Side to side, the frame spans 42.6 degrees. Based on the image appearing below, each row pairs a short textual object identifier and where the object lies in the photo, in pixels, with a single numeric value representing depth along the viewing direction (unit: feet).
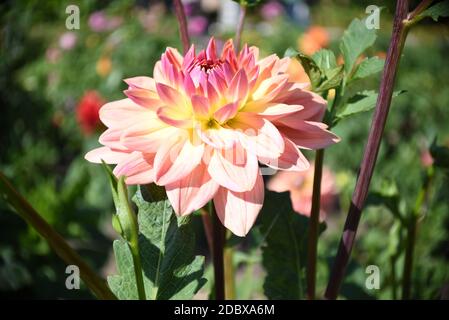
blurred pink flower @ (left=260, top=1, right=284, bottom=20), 11.27
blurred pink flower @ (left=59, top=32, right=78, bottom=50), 9.54
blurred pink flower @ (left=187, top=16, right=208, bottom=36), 9.29
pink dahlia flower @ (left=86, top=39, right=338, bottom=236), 1.44
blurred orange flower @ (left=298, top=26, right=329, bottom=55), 7.55
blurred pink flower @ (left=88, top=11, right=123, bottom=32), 9.54
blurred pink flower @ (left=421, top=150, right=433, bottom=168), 5.52
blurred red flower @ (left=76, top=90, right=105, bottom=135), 6.04
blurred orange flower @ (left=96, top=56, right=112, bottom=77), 8.24
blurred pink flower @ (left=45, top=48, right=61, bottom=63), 9.53
